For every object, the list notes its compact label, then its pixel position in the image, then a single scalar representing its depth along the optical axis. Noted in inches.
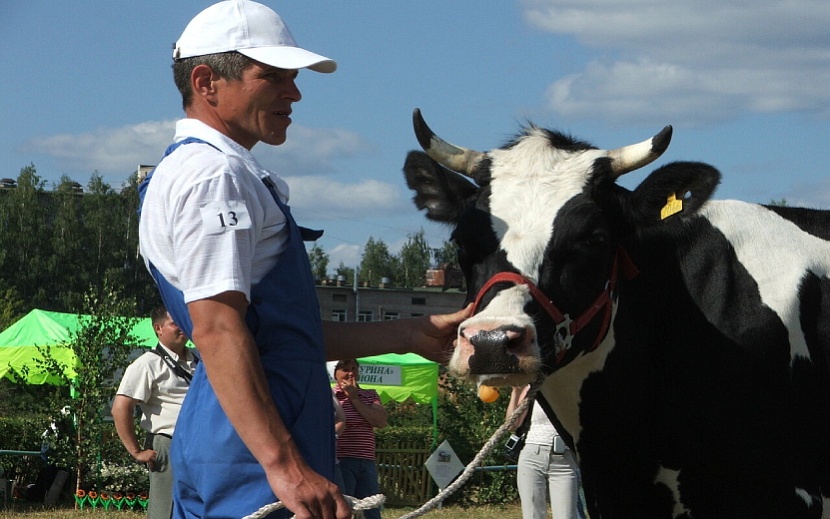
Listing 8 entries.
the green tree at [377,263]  4271.7
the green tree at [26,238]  2669.8
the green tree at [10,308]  1928.8
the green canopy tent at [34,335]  664.4
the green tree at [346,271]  4548.5
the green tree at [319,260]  4001.0
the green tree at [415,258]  4120.8
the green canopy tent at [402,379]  670.5
